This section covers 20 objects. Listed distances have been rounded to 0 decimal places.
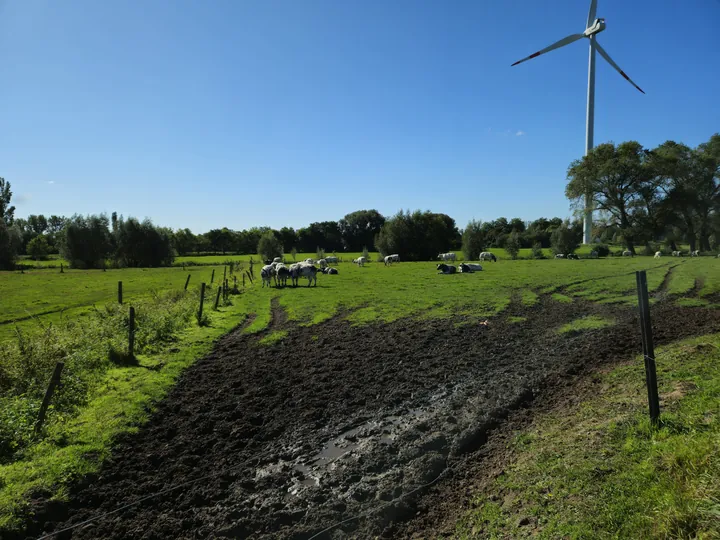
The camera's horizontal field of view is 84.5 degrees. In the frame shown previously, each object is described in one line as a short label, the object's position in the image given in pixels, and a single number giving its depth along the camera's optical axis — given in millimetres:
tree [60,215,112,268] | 73125
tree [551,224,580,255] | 70250
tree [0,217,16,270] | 65625
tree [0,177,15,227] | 89444
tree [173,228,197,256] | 115600
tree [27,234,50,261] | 90688
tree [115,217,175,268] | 78562
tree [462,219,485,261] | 69312
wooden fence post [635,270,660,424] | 5734
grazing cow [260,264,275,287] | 35438
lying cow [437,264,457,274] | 41250
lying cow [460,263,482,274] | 42022
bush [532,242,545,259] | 71375
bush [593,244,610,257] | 68250
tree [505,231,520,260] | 69375
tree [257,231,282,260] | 81062
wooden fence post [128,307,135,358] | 12859
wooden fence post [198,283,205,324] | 18695
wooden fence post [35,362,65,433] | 7957
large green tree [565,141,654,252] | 60719
